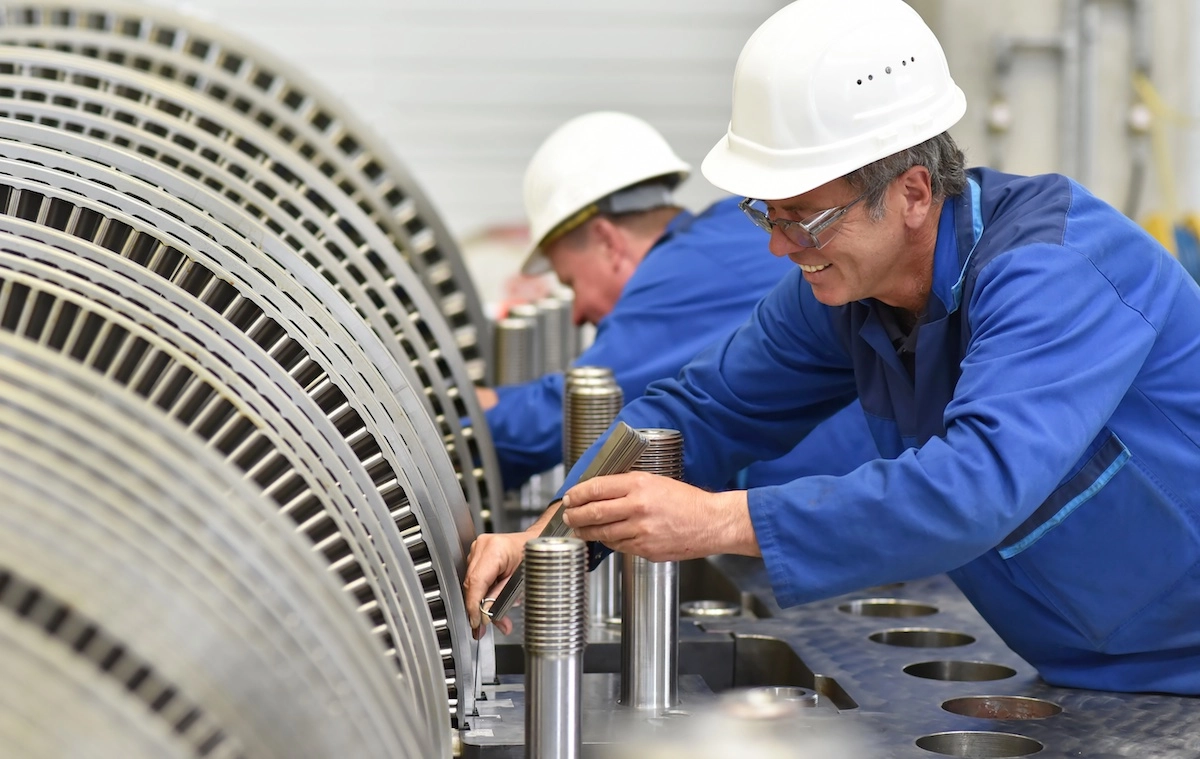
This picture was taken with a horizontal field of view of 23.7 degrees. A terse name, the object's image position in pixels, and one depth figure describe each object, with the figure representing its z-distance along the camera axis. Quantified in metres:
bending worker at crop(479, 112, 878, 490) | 3.88
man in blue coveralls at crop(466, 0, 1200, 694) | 2.69
